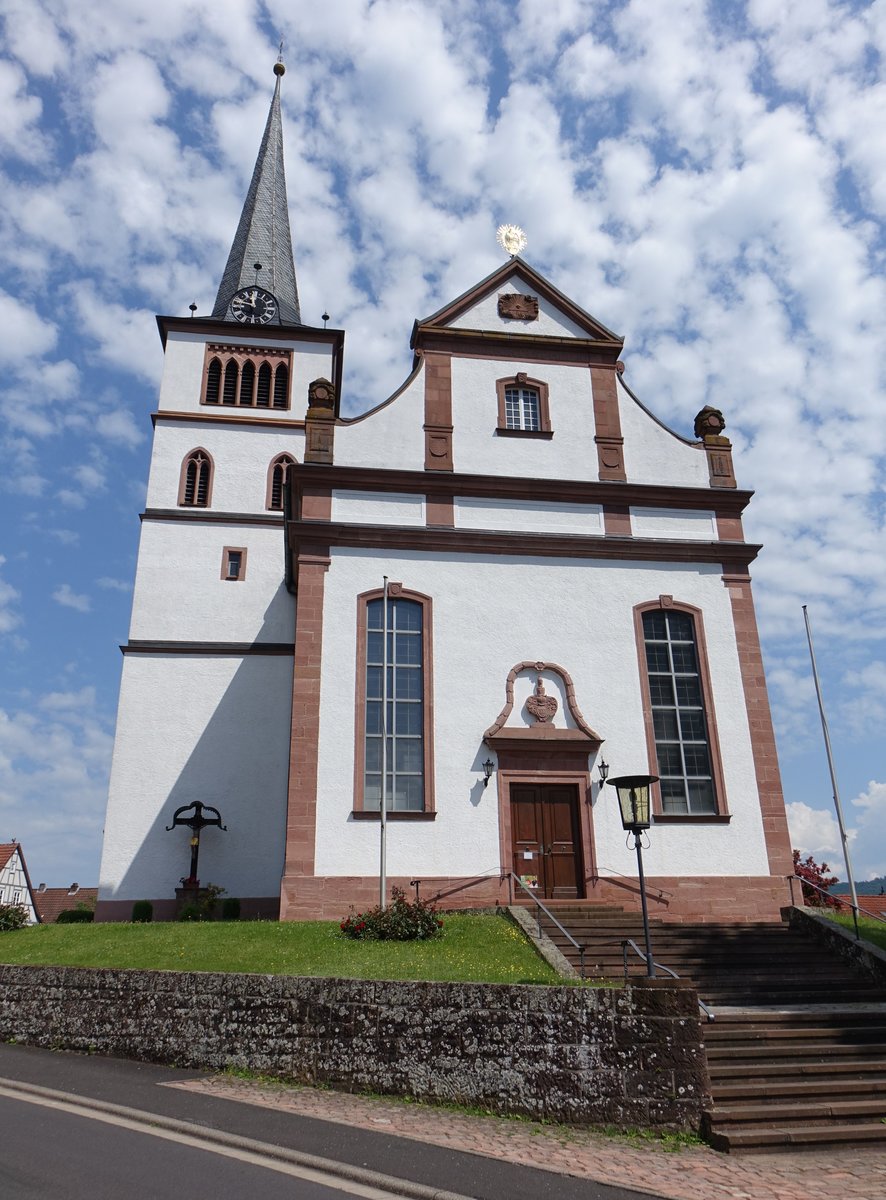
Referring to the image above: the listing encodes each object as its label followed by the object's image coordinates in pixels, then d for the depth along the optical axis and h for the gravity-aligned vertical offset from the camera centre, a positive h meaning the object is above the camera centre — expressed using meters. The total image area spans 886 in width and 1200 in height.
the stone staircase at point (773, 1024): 9.32 -1.18
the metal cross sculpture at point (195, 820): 24.47 +2.98
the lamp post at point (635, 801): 11.80 +1.57
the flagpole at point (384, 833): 16.45 +1.74
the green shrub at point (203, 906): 21.16 +0.67
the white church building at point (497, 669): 17.58 +5.35
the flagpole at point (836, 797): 21.84 +2.95
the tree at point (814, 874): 28.19 +1.54
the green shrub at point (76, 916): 25.12 +0.58
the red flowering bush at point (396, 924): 14.20 +0.12
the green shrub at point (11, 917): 18.56 +0.44
